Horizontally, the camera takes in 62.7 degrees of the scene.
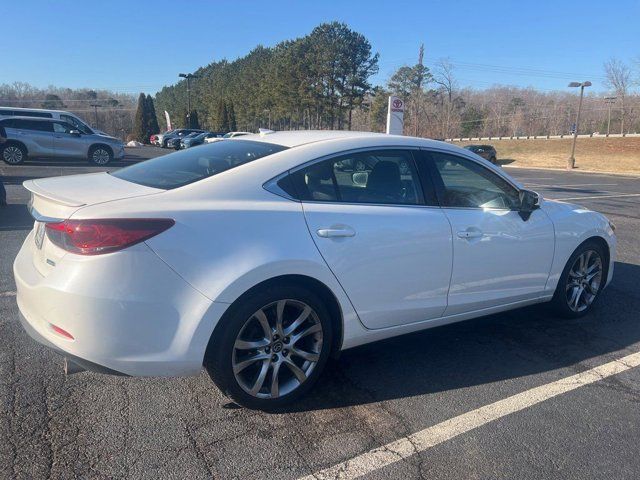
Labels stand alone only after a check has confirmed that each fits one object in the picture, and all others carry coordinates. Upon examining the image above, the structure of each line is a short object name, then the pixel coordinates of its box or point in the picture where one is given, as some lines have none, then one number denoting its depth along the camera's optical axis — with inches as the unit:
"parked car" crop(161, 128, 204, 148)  1633.5
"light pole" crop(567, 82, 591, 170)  1270.9
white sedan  102.1
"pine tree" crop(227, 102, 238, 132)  2657.5
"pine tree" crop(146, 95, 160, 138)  2236.7
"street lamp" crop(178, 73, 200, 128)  2326.5
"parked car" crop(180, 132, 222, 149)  1360.7
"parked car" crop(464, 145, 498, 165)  1418.6
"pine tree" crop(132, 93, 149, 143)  2221.9
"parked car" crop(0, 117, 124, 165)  745.0
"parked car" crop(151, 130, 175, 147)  1731.7
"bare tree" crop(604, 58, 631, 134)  2888.8
